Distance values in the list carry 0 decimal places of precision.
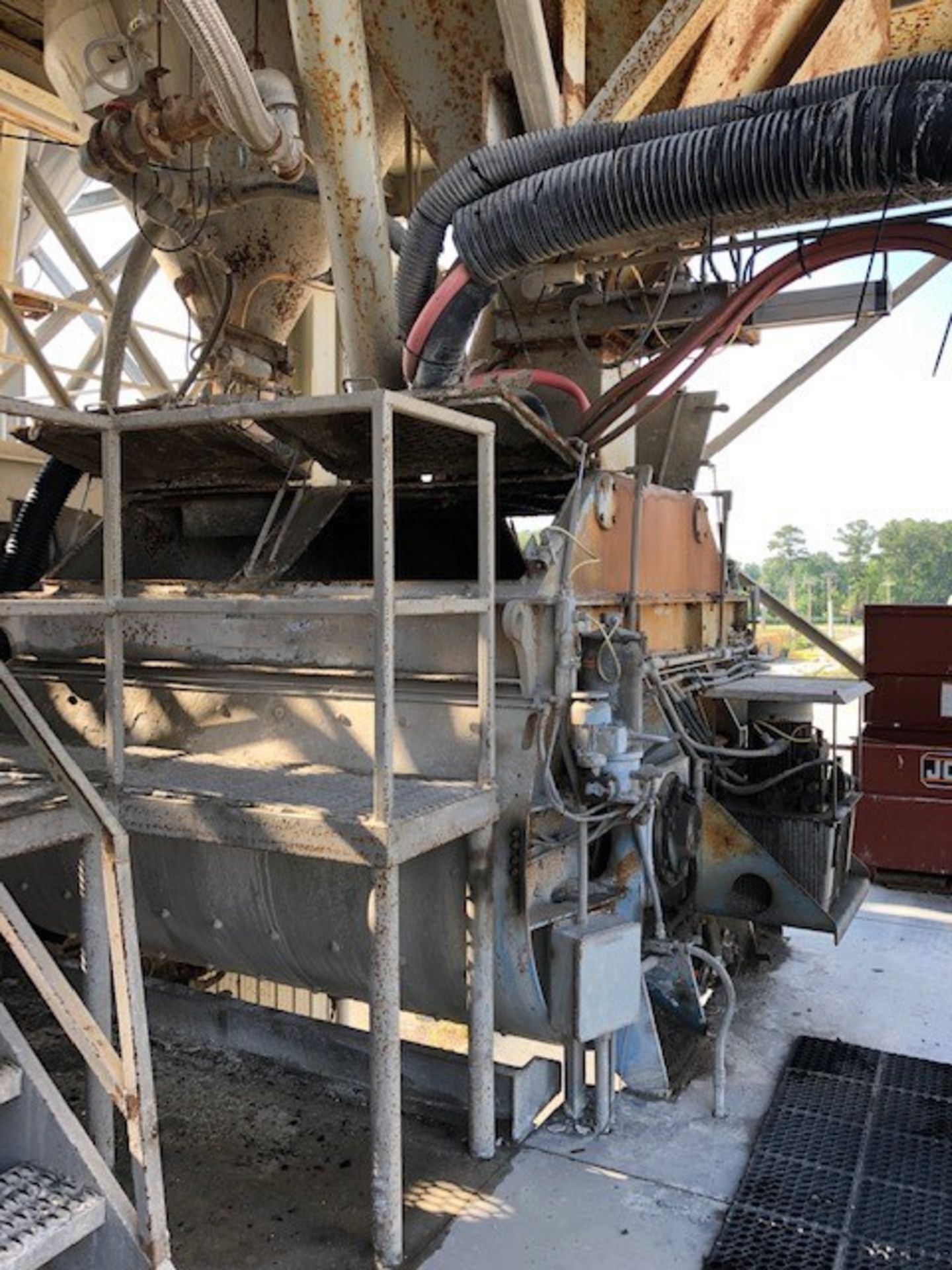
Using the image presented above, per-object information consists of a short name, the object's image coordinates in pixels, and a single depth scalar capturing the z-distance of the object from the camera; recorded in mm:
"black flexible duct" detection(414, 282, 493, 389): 3447
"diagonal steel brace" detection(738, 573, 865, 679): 5672
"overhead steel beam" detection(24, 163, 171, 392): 7711
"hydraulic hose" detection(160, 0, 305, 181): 2703
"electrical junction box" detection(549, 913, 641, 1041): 2818
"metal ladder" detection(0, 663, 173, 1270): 1857
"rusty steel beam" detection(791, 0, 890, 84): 3740
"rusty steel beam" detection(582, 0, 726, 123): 3373
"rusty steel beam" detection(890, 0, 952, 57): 4285
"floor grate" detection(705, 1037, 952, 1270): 2574
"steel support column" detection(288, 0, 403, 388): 3377
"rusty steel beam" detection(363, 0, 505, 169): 3891
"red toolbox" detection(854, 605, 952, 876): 5727
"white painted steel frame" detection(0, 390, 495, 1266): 2135
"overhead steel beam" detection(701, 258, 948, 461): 4836
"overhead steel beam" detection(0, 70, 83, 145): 6559
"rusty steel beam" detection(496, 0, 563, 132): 3430
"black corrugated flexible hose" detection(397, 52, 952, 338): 2793
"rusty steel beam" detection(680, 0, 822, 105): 3593
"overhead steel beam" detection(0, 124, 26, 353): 7527
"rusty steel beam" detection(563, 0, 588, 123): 3709
